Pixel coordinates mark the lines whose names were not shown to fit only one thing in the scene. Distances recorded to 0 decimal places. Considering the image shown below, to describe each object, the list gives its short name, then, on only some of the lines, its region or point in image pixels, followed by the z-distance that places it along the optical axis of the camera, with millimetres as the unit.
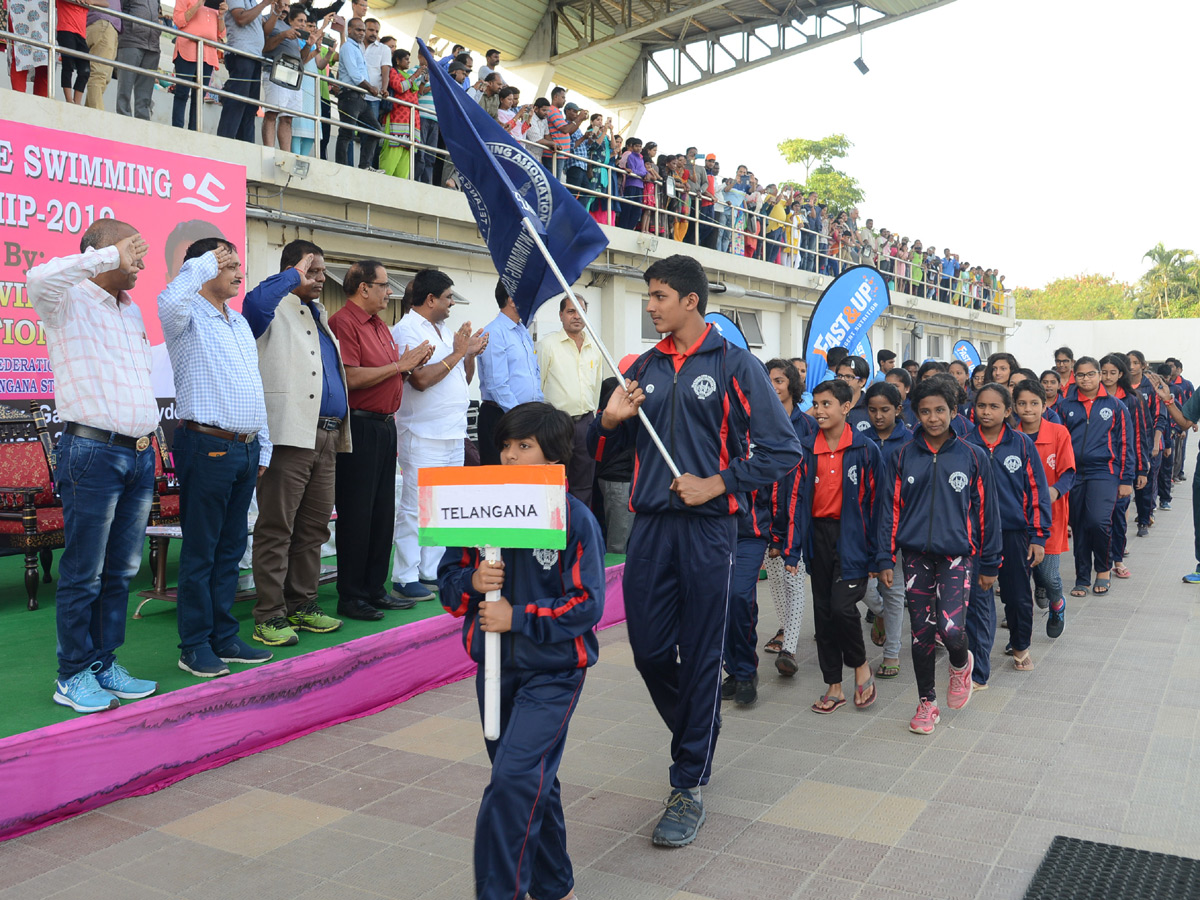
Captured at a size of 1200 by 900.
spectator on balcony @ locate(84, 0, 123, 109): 8906
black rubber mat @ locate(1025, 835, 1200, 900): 3125
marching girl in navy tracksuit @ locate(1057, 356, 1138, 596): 8070
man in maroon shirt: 5812
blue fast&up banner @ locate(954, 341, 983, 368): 17234
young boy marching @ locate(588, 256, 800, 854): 3695
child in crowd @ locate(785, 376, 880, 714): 5125
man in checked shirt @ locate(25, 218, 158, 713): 3957
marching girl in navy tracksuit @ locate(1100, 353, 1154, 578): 8945
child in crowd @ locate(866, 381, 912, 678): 5918
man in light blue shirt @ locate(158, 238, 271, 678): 4543
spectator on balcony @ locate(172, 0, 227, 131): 9547
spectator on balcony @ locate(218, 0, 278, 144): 10047
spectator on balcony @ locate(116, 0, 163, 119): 9367
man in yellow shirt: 7875
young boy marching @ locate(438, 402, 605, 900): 2701
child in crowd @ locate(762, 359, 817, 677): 5566
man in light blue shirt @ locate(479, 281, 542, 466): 6895
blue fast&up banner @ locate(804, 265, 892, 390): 9195
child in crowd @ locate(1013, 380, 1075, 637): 6660
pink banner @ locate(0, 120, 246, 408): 6988
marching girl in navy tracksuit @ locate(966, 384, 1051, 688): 5758
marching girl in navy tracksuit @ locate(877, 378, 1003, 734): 4938
